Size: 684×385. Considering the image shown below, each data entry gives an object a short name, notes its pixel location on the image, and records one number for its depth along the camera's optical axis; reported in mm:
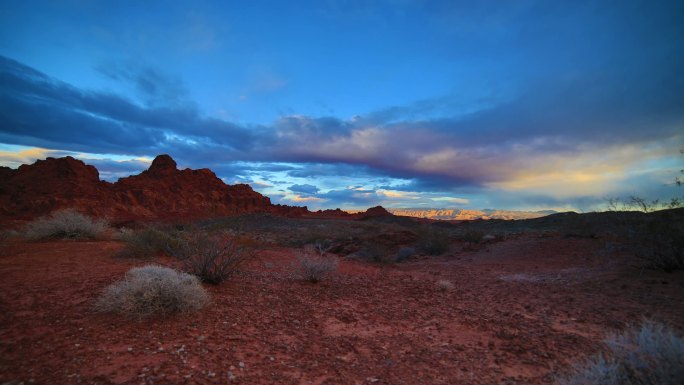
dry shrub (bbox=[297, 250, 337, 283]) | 9289
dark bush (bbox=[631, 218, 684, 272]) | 9234
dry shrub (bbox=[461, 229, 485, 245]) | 20836
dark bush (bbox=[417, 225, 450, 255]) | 19016
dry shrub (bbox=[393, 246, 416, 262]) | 17500
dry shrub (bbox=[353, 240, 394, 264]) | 16125
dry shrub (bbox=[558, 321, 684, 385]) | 2764
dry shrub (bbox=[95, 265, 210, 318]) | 5273
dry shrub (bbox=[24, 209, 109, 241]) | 14102
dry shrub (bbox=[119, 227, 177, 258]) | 10914
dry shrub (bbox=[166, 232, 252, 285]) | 7680
